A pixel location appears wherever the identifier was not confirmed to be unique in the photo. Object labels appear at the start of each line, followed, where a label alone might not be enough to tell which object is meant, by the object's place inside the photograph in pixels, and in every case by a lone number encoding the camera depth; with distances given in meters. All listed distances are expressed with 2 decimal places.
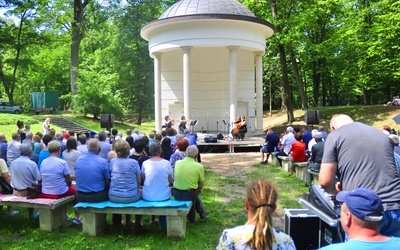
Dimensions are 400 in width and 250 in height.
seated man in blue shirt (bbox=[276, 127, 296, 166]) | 11.19
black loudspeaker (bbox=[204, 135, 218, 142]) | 16.80
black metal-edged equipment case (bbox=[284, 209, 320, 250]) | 4.02
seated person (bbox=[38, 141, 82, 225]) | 5.52
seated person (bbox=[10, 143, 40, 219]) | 5.58
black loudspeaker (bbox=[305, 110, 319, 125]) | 16.23
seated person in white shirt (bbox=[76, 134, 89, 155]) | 7.62
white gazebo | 19.31
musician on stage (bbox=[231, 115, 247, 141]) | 17.70
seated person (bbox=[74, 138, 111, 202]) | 5.32
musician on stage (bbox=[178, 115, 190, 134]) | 17.89
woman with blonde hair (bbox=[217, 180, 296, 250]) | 2.29
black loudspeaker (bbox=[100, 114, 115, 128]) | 15.20
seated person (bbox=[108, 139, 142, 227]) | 5.23
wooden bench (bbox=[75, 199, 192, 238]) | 5.04
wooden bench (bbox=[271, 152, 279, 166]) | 12.31
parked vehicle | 31.38
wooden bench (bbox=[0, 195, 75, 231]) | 5.30
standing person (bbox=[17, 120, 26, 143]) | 10.29
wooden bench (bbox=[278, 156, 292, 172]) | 10.58
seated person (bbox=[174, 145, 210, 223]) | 5.50
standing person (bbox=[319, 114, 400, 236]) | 3.01
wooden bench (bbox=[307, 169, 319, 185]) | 7.93
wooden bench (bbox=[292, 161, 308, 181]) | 9.53
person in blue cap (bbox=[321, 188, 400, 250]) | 1.98
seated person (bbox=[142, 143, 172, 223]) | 5.35
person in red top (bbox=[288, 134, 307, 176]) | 9.98
